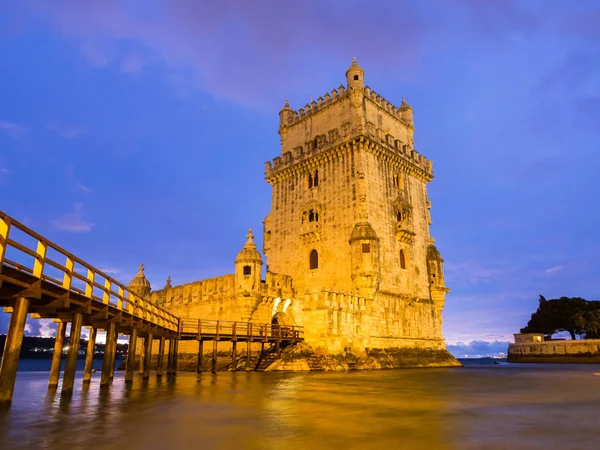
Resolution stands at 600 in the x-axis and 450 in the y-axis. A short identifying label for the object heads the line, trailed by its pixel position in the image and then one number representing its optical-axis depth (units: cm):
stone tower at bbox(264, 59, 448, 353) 3161
